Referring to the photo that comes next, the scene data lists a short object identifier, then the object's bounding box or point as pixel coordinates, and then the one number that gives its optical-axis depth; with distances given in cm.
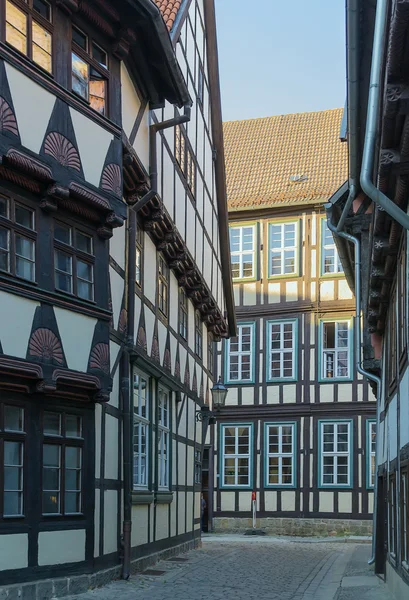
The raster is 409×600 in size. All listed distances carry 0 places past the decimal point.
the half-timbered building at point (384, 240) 686
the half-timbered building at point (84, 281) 1059
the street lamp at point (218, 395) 2045
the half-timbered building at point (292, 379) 2997
